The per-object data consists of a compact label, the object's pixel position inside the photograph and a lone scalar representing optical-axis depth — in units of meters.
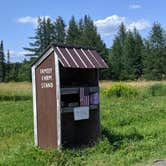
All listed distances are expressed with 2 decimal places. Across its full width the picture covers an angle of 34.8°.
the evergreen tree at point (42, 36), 49.67
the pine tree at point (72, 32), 48.57
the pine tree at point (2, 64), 48.78
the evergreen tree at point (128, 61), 42.44
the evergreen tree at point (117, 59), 43.58
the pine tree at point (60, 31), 50.41
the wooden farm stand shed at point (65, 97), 5.03
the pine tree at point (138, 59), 43.15
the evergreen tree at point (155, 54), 40.93
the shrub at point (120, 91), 13.98
